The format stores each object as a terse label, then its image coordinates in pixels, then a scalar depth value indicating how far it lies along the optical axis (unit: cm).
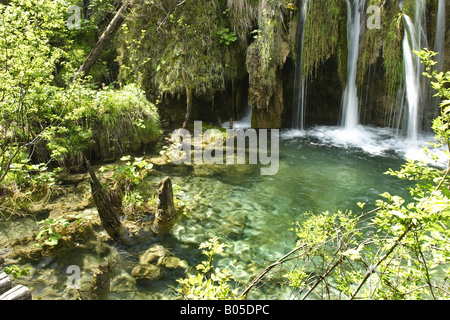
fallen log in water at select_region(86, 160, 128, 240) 455
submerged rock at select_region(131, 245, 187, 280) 416
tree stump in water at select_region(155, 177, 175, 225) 512
